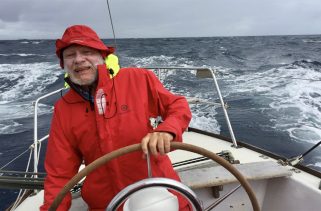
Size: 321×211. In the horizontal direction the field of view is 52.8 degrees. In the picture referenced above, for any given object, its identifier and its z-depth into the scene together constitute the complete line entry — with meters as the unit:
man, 1.39
